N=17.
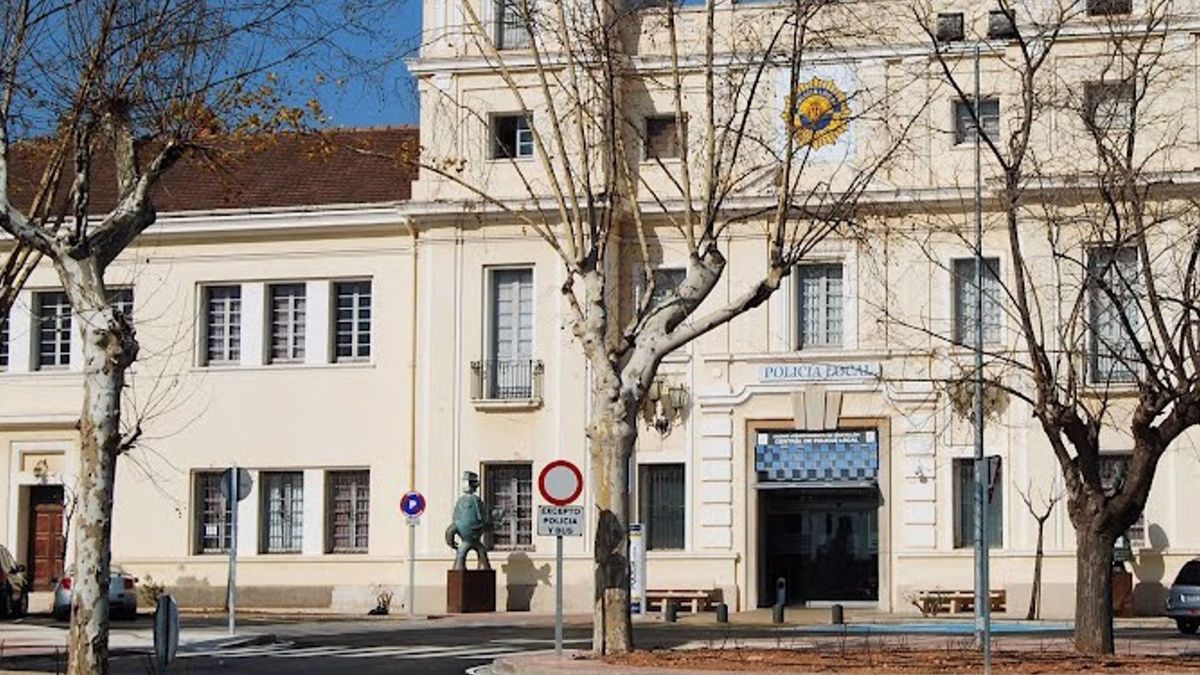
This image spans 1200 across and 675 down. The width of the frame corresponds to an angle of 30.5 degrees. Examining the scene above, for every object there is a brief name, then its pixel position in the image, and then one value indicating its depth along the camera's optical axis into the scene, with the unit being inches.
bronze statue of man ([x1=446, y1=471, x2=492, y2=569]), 1729.8
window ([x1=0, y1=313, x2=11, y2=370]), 1921.8
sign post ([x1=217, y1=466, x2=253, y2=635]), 1376.7
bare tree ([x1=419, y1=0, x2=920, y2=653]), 1045.8
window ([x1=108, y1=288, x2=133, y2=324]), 1882.4
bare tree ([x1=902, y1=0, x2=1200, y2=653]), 999.6
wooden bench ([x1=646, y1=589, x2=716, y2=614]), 1712.6
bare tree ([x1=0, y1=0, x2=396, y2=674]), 748.0
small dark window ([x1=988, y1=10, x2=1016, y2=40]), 1470.1
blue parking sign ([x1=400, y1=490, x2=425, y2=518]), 1695.4
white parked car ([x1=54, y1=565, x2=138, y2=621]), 1609.3
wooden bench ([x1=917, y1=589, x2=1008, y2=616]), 1678.2
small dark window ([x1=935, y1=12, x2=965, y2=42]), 1622.2
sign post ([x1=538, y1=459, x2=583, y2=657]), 1067.3
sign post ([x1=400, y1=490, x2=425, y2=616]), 1696.6
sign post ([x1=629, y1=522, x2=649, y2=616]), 1628.9
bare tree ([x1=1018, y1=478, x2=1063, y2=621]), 1662.2
